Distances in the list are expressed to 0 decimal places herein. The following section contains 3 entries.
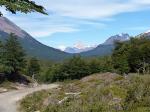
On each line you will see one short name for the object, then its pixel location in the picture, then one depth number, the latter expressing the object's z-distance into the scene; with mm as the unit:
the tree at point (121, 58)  61596
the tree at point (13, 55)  52334
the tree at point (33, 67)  75371
